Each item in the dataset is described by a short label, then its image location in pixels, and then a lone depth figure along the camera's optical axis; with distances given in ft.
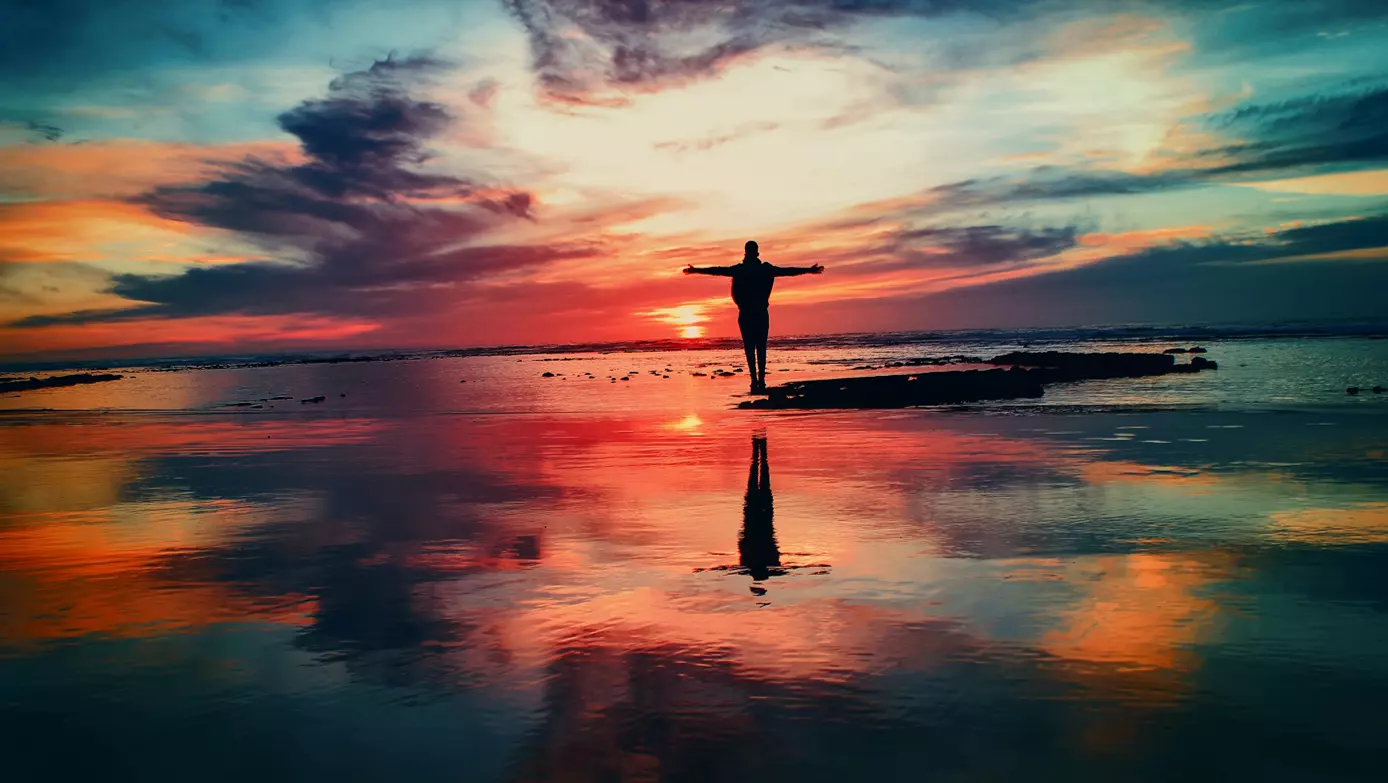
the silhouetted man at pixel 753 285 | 83.82
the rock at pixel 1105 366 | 113.60
